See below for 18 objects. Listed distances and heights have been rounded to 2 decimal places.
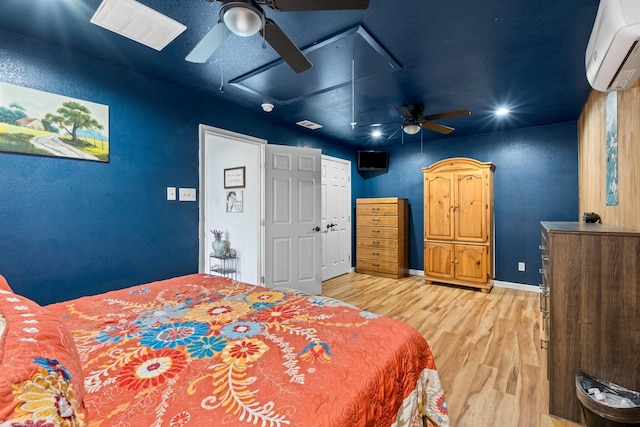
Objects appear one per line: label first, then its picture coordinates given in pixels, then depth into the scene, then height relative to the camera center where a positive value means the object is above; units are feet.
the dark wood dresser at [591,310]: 5.05 -1.76
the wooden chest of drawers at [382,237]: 16.31 -1.34
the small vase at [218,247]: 12.67 -1.46
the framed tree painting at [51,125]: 6.48 +2.16
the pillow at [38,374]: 1.61 -1.06
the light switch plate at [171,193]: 9.21 +0.66
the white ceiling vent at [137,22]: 5.66 +4.04
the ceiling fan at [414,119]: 10.86 +3.63
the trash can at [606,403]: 4.51 -3.11
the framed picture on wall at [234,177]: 12.92 +1.67
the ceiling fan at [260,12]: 4.41 +3.21
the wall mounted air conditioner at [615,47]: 4.06 +2.60
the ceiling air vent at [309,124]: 13.44 +4.27
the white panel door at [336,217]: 16.25 -0.18
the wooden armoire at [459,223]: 13.61 -0.43
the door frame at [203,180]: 10.03 +1.24
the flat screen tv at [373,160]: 18.31 +3.40
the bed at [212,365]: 2.12 -1.65
